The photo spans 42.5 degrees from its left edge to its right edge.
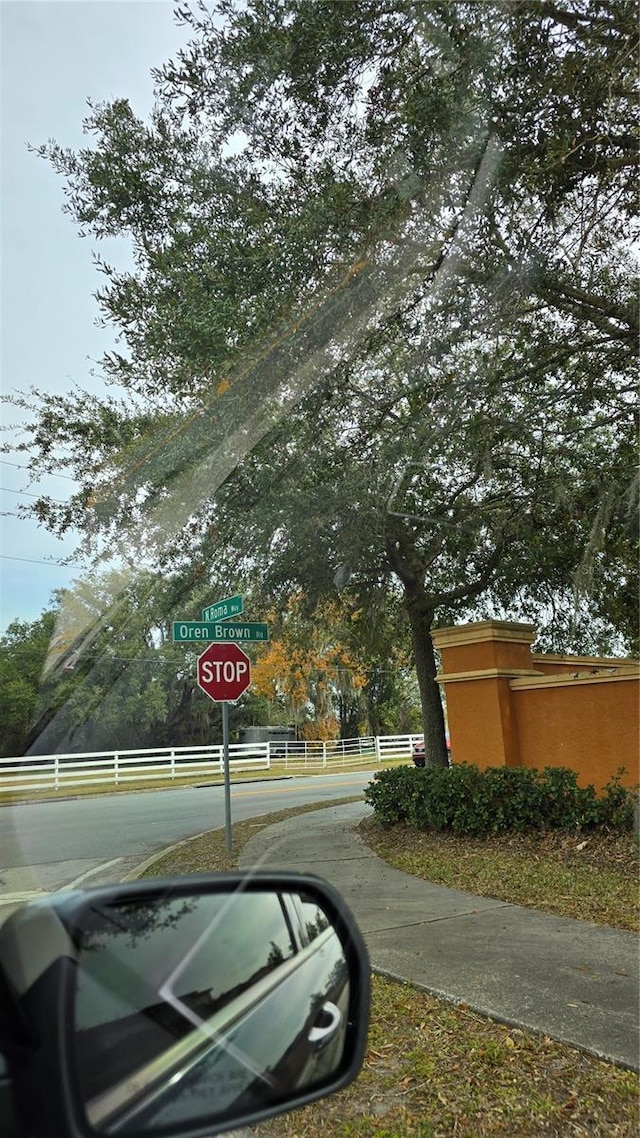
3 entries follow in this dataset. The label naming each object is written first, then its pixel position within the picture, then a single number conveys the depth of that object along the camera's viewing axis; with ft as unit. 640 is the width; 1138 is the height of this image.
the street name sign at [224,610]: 30.06
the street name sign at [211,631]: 29.96
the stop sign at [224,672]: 30.78
